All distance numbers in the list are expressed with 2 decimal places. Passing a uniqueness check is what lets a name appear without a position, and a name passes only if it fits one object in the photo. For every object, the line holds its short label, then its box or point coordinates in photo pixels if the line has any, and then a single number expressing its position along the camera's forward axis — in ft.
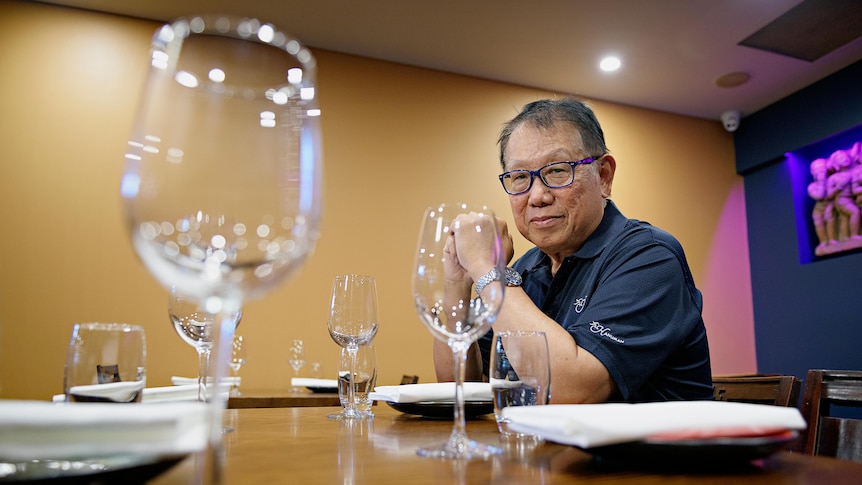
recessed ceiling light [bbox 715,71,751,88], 14.17
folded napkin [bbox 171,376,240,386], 9.32
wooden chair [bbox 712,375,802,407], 3.70
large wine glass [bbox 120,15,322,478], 1.20
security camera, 16.31
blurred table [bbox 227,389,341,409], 7.30
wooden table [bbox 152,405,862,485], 1.62
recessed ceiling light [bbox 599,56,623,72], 13.41
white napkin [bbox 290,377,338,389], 9.43
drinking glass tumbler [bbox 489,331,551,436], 2.48
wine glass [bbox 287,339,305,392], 11.72
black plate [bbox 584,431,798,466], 1.67
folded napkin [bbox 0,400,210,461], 1.33
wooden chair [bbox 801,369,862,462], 2.89
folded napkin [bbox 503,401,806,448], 1.68
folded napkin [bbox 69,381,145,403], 1.95
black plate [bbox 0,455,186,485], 1.29
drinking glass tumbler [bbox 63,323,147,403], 1.93
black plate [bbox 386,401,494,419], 3.13
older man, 3.30
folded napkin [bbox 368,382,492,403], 3.15
